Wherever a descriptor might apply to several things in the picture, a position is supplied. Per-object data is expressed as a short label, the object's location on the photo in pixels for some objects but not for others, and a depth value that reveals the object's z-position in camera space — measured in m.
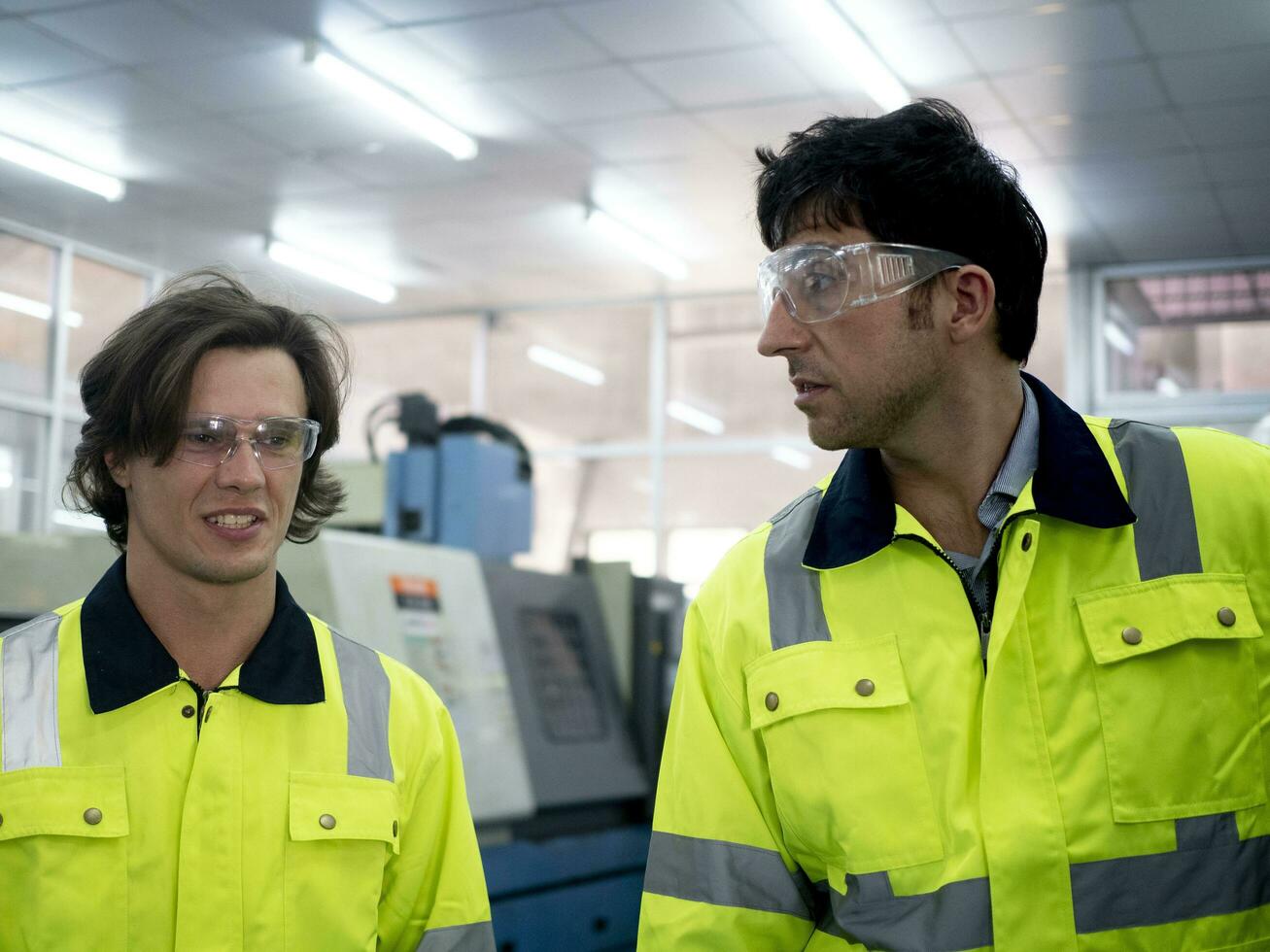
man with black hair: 1.47
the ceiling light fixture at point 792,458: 9.60
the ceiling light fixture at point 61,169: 7.14
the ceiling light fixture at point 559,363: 10.38
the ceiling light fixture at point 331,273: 8.83
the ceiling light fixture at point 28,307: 8.59
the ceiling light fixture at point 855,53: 5.55
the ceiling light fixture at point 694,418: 9.91
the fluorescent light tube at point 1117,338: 8.84
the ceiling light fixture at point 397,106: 6.04
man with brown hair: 1.54
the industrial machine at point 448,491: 4.06
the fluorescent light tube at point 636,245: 8.17
